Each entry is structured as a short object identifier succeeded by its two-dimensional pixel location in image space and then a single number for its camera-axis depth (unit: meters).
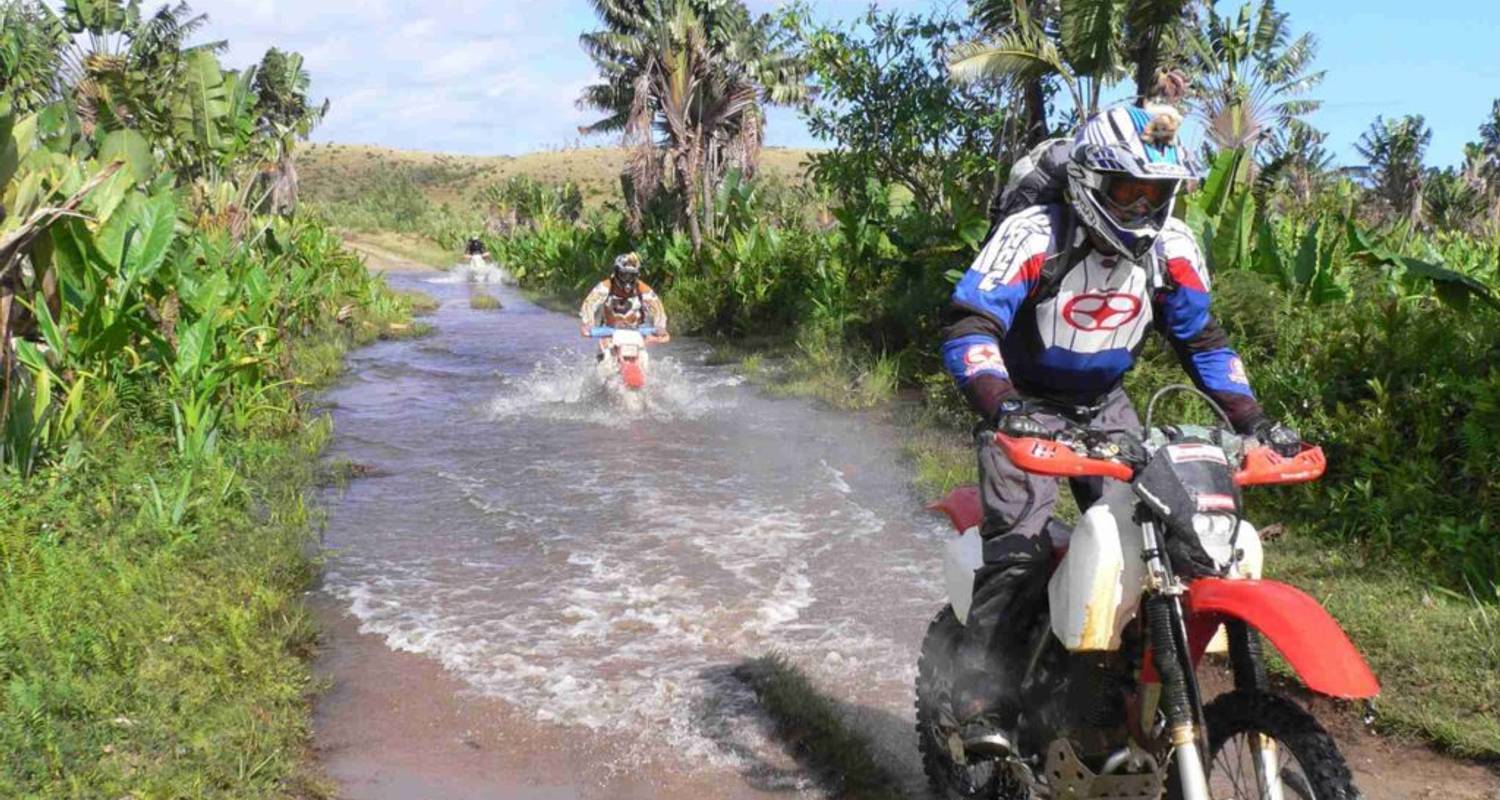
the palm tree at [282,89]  44.12
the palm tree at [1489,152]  42.62
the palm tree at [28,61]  18.38
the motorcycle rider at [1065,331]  3.18
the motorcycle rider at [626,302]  12.27
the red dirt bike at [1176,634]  2.58
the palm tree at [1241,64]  13.42
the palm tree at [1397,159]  40.41
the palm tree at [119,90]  15.19
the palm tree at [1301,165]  11.54
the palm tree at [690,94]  22.38
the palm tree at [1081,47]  10.23
